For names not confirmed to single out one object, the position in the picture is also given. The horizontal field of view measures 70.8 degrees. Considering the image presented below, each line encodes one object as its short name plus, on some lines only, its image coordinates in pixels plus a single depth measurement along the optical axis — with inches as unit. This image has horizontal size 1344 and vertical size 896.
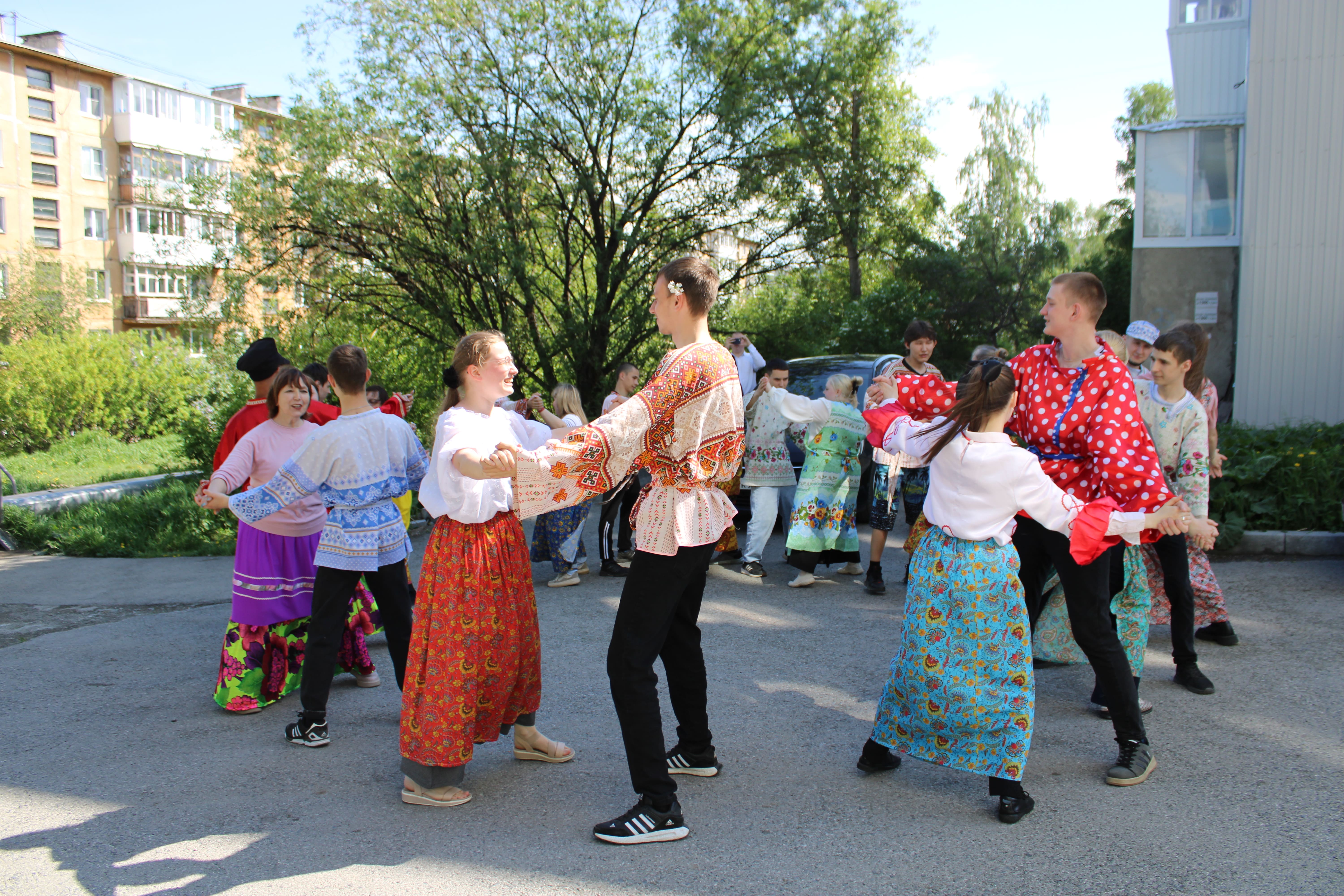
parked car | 362.3
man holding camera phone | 330.3
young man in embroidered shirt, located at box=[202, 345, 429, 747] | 160.4
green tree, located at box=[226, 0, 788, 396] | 440.1
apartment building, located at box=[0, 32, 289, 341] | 1589.6
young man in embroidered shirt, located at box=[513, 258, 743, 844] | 124.4
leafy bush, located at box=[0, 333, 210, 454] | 636.1
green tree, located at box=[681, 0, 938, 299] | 457.4
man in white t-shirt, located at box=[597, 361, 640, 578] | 293.0
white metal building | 454.6
